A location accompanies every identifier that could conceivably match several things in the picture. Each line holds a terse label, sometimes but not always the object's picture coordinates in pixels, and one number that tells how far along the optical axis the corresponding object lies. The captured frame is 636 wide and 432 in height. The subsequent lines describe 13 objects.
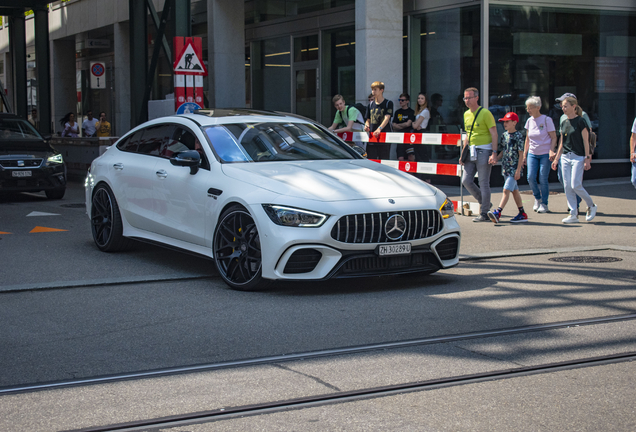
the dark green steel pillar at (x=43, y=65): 30.83
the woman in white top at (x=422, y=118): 17.59
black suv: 16.17
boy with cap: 12.28
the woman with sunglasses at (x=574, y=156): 12.19
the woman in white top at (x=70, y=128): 31.55
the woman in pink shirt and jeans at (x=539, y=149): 13.01
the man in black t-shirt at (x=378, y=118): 15.54
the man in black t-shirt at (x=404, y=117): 17.61
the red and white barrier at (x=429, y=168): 13.03
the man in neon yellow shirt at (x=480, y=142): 12.23
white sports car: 7.02
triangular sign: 15.64
